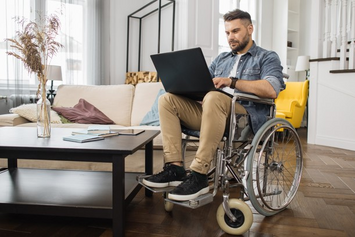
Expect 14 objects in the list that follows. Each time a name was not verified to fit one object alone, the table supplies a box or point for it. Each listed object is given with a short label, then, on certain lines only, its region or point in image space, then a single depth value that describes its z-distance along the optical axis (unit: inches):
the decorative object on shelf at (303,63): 216.9
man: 54.6
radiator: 146.8
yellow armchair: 177.8
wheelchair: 52.5
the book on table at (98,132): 64.7
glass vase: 63.8
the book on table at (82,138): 55.8
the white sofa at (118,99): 118.5
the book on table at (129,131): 67.6
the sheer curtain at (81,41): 173.3
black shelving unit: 190.7
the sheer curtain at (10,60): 150.6
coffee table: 48.9
